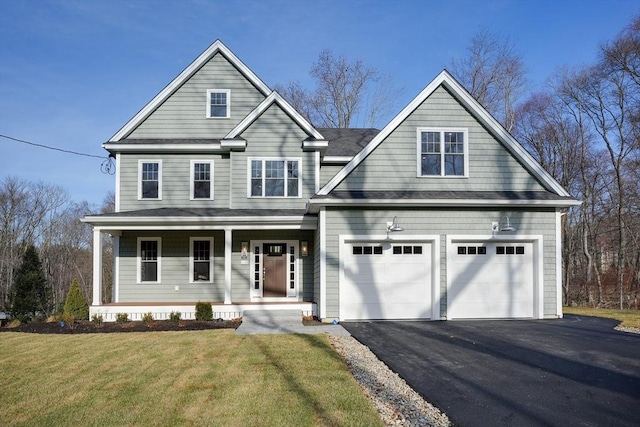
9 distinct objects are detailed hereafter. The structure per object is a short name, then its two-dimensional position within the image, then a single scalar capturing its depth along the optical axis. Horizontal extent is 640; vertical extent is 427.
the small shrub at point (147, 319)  13.99
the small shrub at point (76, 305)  14.76
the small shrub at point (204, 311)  14.25
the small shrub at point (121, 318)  14.19
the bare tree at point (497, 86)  31.97
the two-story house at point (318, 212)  13.26
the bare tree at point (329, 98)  33.34
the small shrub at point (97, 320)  14.08
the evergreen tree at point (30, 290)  16.16
